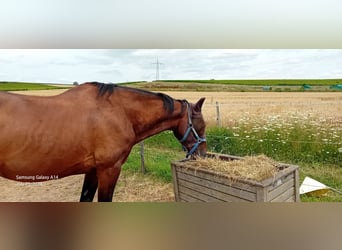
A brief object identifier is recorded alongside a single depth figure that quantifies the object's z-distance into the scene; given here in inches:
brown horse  69.1
